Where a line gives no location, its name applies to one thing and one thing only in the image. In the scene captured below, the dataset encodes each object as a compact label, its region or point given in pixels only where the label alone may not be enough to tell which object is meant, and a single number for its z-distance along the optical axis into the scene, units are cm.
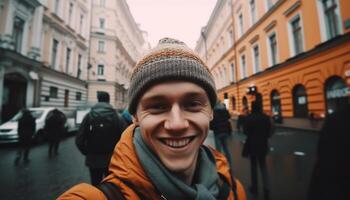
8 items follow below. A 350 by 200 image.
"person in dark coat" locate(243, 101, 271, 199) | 357
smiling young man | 91
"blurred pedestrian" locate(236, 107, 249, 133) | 1182
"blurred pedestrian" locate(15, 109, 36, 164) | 610
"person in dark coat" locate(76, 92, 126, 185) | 294
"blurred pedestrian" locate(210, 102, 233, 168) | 511
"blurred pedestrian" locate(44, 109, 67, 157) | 713
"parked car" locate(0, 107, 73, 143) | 856
